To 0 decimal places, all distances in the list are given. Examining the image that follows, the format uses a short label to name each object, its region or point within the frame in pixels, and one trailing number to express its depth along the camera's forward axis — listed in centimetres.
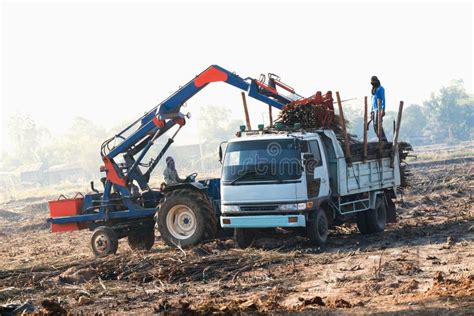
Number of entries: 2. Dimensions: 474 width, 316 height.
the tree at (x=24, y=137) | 14538
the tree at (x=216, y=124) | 14350
